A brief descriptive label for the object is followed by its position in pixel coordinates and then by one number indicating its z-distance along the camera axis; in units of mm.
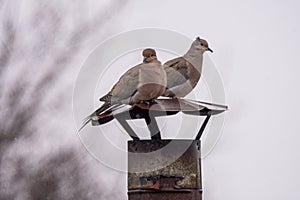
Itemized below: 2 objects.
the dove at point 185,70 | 10593
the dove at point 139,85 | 9773
